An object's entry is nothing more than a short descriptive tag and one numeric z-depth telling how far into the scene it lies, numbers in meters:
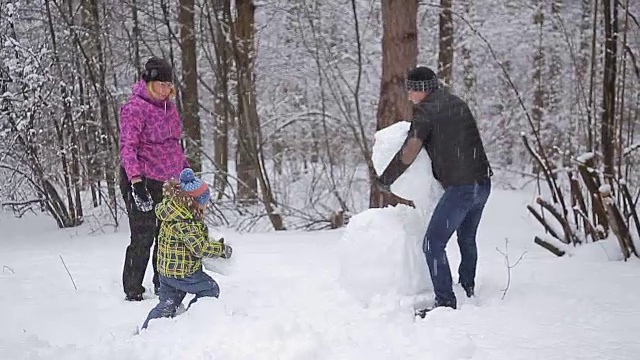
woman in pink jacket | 4.59
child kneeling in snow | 4.00
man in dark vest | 4.06
